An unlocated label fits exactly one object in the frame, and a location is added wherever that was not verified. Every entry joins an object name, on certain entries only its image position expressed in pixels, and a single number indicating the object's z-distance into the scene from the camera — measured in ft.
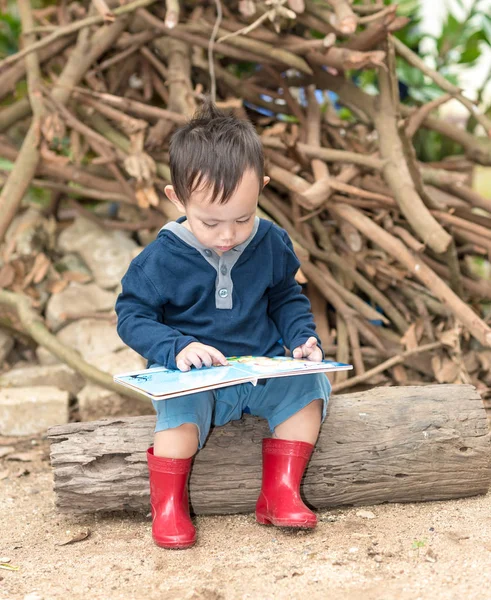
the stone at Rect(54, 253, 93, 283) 11.80
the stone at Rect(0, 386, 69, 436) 9.69
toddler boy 6.11
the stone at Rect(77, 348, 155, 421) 9.85
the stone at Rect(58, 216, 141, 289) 11.52
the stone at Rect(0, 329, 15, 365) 11.16
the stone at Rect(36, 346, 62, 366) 10.96
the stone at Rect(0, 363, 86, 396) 10.50
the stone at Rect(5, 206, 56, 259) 11.27
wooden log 6.69
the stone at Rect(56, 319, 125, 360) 10.69
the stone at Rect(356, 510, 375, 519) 6.67
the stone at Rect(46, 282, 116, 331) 11.05
